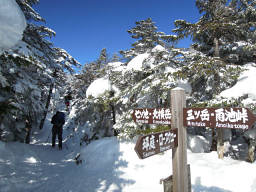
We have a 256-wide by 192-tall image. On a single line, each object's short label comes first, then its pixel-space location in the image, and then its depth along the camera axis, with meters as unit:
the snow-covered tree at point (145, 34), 12.80
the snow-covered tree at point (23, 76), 5.17
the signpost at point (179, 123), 2.34
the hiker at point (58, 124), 12.05
